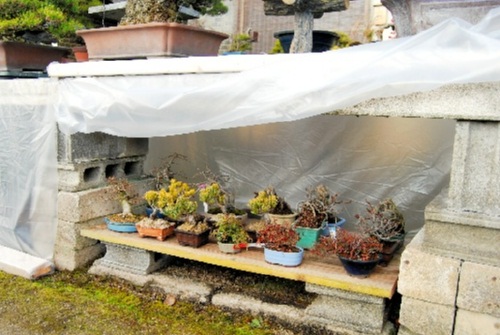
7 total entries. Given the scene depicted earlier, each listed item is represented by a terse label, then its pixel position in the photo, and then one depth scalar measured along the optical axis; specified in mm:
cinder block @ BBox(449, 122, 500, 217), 2320
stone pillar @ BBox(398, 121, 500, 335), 2324
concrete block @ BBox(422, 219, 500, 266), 2334
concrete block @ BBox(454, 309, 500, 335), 2350
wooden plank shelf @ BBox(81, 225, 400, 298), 2719
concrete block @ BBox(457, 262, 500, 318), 2307
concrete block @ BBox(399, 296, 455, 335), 2447
